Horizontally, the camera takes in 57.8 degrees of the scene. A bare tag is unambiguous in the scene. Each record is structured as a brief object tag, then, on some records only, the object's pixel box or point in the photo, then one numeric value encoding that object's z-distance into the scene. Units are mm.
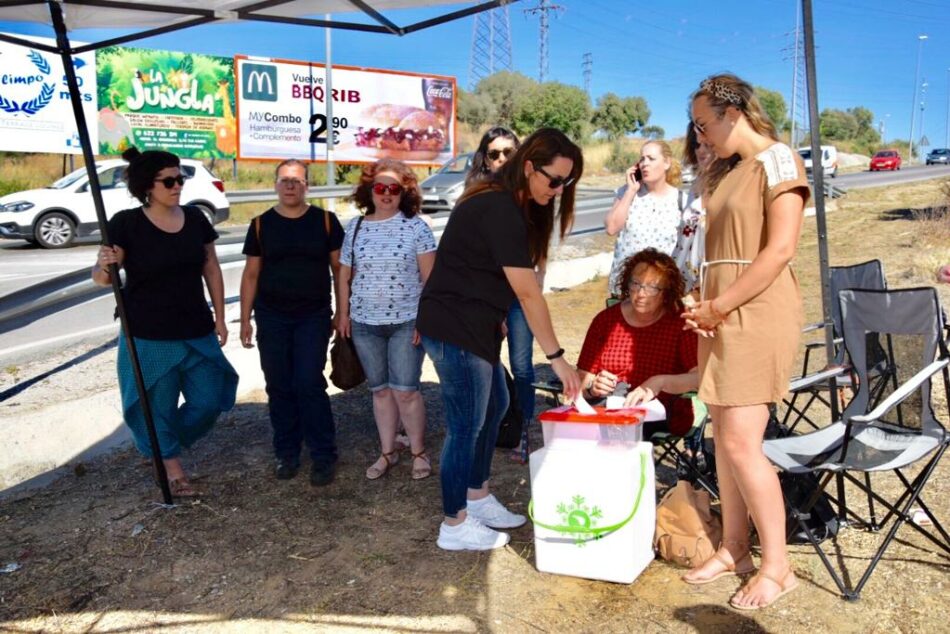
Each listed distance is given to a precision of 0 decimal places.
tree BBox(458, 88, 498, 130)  56531
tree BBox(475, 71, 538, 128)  56356
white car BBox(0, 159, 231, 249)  15031
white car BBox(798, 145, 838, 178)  34094
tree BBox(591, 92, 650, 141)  58944
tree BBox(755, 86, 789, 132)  62812
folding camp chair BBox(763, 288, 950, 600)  3092
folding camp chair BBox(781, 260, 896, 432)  3674
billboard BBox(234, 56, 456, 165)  23469
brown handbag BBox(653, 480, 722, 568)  3275
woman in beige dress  2721
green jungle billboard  23047
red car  47969
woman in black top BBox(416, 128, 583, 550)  3045
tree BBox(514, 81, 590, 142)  48222
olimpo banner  20672
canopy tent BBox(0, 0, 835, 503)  3713
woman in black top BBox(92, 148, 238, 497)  3938
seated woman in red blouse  3586
